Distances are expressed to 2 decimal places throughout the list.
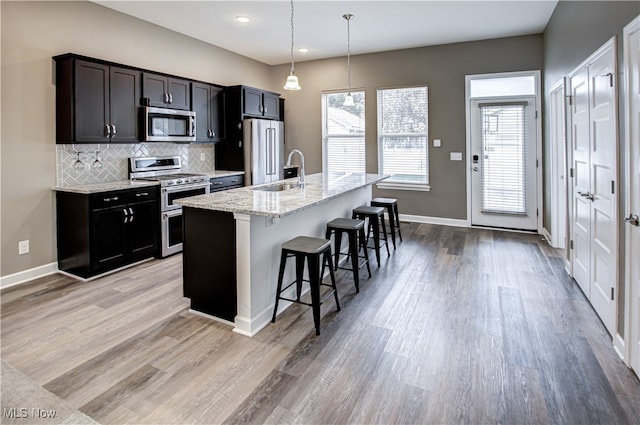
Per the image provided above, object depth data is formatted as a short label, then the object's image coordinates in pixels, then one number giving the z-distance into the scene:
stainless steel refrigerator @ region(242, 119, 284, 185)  5.96
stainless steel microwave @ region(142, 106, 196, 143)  4.62
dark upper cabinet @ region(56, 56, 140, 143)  3.87
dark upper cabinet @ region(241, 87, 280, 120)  6.03
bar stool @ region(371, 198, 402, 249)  4.89
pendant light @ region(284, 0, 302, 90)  4.00
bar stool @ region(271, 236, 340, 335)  2.74
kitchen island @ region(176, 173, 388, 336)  2.72
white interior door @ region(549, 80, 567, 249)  4.62
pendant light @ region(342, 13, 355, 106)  4.89
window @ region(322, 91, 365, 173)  7.00
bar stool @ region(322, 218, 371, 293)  3.53
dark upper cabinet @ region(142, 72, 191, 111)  4.63
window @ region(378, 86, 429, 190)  6.46
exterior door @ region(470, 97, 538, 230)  5.71
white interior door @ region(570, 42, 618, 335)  2.59
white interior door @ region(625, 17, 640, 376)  2.18
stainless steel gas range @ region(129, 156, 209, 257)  4.57
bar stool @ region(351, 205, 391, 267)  4.29
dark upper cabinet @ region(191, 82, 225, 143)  5.45
